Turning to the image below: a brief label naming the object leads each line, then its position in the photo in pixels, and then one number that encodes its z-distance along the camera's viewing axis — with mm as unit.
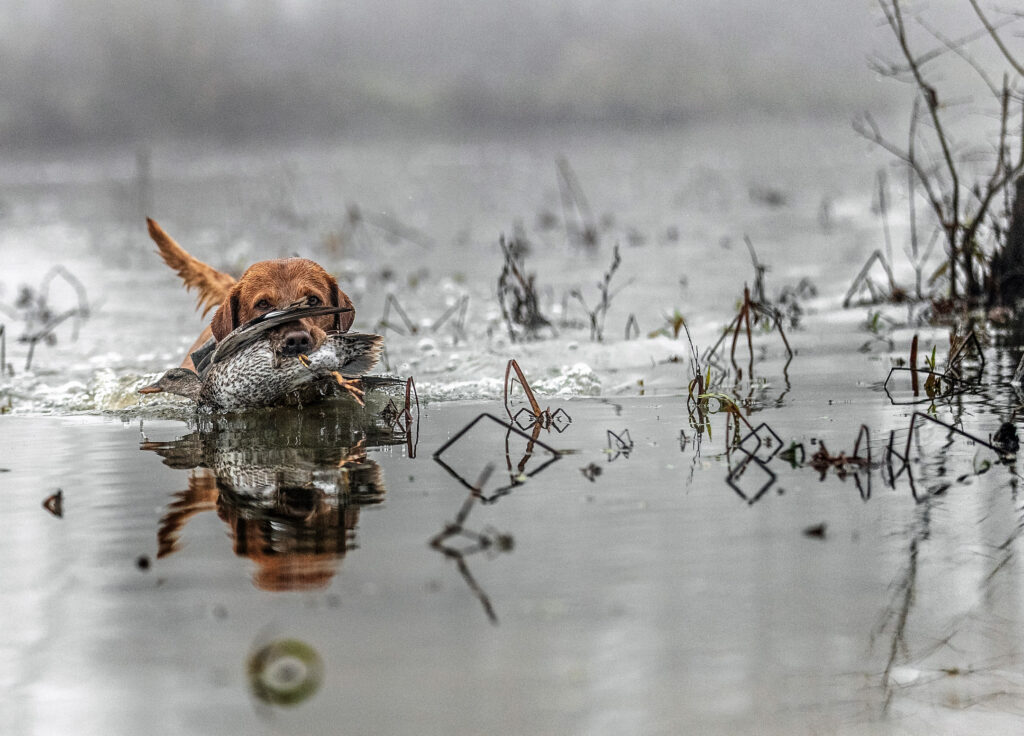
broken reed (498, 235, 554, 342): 13812
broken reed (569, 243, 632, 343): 13164
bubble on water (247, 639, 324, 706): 3602
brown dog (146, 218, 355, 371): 8125
